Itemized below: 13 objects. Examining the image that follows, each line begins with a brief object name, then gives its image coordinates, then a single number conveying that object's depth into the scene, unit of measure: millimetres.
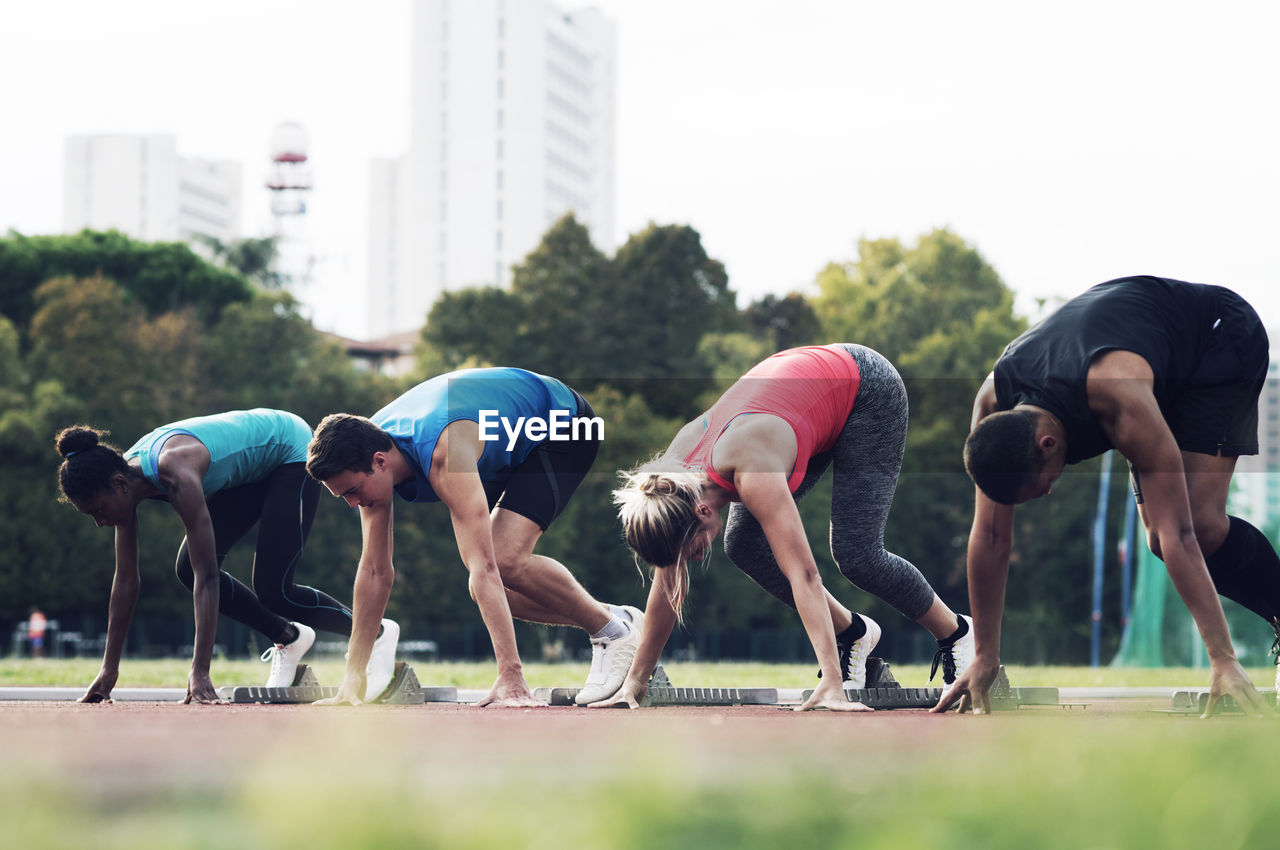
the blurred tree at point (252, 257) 66250
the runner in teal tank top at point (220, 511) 7102
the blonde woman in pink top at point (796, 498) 5641
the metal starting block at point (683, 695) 6512
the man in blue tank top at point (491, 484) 6219
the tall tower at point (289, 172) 89938
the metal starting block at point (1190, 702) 5902
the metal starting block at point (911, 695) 6016
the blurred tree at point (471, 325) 50344
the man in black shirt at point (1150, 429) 5164
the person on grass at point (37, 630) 39375
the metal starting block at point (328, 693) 7133
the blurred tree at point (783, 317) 56281
